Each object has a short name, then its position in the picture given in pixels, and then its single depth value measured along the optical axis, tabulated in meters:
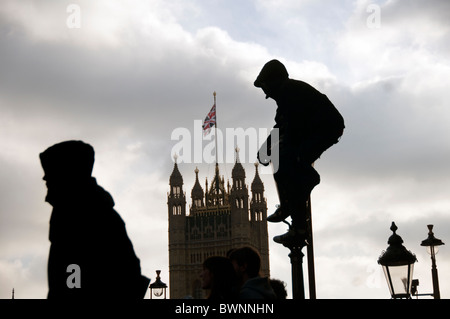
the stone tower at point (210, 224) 106.56
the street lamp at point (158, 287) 33.69
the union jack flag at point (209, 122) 86.43
